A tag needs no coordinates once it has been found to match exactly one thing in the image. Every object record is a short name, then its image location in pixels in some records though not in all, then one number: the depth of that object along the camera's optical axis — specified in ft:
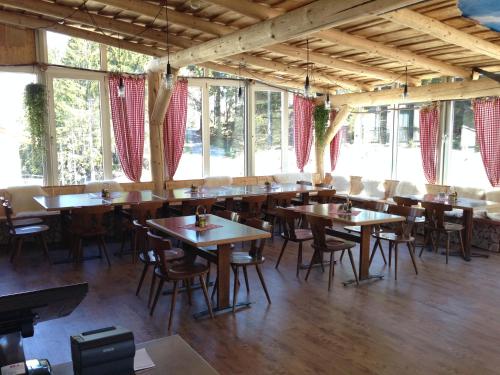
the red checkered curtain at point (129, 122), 26.91
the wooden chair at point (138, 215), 19.01
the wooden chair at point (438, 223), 20.36
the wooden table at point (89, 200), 19.16
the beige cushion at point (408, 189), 28.04
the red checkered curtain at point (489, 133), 25.36
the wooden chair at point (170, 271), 12.42
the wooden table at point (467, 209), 20.54
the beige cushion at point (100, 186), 25.80
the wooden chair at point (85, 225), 18.45
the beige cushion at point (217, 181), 30.14
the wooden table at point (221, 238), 12.85
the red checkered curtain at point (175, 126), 28.68
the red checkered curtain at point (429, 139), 28.50
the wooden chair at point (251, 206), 22.16
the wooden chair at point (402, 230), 17.76
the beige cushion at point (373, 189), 30.04
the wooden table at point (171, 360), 5.52
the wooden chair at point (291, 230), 17.53
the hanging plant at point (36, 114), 24.18
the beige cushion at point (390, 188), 29.40
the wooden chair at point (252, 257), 14.06
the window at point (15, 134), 24.58
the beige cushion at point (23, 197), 23.76
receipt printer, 4.66
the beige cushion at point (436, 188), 26.45
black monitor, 4.33
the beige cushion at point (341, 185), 32.86
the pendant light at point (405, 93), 23.94
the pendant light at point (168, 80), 19.07
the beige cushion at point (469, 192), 25.17
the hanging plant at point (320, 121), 32.27
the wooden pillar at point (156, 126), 26.35
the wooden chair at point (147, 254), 14.16
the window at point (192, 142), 30.25
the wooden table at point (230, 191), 22.56
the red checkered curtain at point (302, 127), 34.22
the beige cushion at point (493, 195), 24.44
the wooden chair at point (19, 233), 18.92
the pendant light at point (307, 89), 19.79
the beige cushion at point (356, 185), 31.91
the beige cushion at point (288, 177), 33.12
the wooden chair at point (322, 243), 16.03
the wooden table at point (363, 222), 16.19
